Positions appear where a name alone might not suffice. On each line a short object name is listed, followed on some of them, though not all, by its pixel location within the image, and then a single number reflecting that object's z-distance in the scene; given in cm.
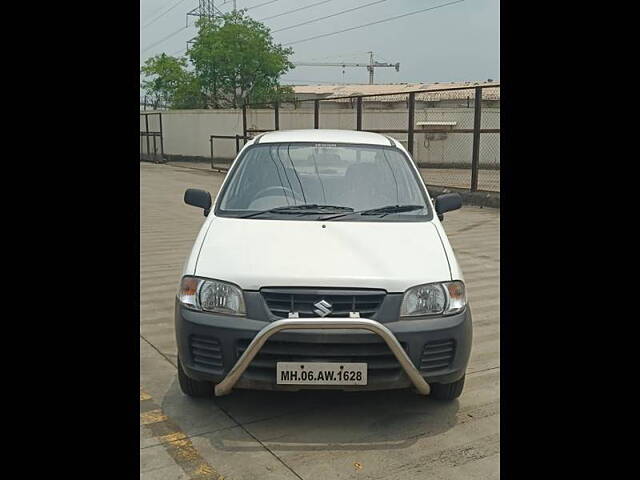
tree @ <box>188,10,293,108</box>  3738
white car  328
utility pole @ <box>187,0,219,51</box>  3880
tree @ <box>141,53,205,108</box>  3963
